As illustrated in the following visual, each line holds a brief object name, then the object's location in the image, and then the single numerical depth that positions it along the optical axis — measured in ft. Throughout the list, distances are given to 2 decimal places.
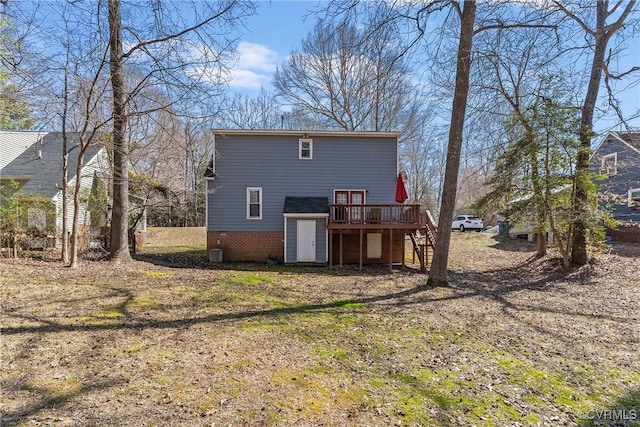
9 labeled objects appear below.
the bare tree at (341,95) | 86.22
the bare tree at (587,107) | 38.32
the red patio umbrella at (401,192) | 46.16
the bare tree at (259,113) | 105.50
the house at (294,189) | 51.78
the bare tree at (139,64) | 27.12
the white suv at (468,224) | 105.50
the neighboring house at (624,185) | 60.85
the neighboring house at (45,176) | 42.42
